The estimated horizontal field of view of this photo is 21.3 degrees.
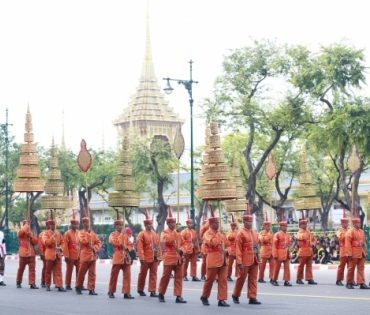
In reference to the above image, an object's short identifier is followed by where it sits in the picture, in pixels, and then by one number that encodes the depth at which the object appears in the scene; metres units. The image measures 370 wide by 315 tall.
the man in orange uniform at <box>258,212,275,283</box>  26.30
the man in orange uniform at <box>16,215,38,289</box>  25.05
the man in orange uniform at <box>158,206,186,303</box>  19.48
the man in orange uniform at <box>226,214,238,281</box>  23.46
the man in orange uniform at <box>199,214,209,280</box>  26.17
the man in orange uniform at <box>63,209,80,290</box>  23.86
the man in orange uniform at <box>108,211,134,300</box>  21.22
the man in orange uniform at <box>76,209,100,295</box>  22.47
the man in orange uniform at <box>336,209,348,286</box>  23.44
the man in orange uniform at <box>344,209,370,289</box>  22.63
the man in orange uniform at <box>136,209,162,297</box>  21.14
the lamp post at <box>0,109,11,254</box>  54.16
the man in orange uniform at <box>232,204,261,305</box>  18.61
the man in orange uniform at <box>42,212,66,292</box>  24.02
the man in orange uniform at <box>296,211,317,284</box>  25.02
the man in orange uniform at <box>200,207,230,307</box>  18.53
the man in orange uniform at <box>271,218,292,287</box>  24.86
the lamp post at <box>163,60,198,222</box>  36.84
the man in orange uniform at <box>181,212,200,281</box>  27.09
